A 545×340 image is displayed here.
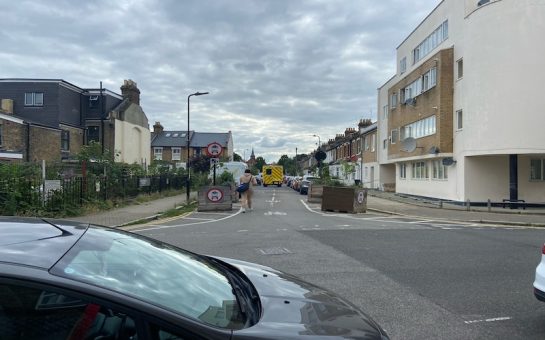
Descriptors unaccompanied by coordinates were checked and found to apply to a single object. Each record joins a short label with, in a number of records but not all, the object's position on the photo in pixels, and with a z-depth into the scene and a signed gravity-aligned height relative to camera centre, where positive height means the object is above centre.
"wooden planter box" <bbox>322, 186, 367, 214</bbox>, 20.81 -1.03
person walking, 20.05 -0.75
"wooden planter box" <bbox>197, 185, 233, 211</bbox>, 20.58 -1.07
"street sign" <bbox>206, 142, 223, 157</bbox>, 23.40 +1.33
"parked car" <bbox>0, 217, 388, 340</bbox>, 1.95 -0.59
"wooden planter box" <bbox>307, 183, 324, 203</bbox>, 26.50 -1.02
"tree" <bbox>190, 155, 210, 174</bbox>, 57.41 +1.42
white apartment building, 22.78 +3.91
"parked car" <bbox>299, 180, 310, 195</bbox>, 38.87 -0.99
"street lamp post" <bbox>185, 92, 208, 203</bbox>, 31.42 +5.53
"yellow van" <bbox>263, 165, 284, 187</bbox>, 62.66 +0.13
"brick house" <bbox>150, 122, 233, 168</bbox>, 77.00 +5.39
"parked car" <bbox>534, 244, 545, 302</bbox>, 5.15 -1.19
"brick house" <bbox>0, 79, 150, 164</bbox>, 33.69 +5.01
